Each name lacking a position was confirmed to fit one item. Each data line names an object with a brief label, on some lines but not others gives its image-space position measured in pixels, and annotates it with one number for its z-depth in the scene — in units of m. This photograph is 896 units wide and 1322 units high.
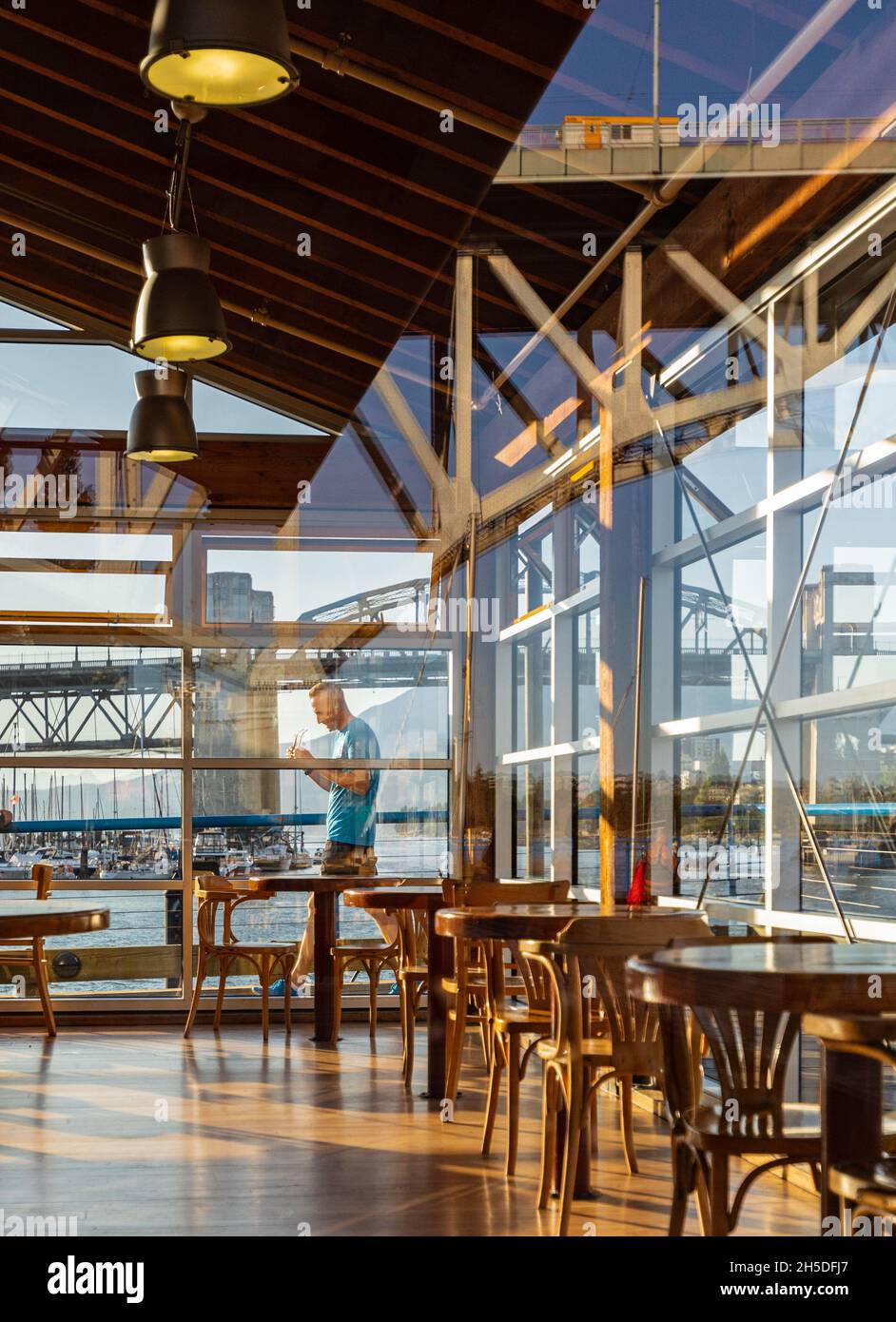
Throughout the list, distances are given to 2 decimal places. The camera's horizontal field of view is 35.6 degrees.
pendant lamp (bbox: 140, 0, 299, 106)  2.96
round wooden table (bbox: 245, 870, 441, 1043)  7.02
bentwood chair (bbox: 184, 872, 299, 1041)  7.13
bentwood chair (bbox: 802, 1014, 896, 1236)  2.37
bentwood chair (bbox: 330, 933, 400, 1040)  7.09
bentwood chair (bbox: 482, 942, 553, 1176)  4.39
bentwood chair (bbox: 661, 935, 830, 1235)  2.85
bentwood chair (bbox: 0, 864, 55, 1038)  6.81
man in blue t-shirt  7.68
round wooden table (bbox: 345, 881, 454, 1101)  5.66
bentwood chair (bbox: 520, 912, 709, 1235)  3.58
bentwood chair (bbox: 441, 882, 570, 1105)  5.24
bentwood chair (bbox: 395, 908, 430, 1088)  6.17
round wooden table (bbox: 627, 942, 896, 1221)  2.51
